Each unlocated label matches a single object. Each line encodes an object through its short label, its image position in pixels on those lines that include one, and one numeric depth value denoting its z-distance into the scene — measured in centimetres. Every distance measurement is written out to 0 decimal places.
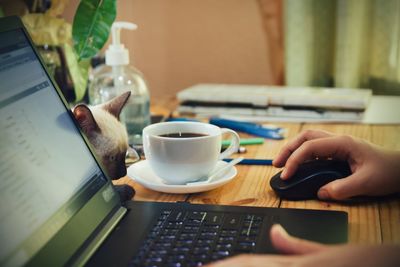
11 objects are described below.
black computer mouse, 85
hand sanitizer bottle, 120
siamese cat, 85
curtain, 162
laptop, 60
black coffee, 94
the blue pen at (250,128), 121
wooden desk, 75
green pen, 115
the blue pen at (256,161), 104
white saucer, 87
